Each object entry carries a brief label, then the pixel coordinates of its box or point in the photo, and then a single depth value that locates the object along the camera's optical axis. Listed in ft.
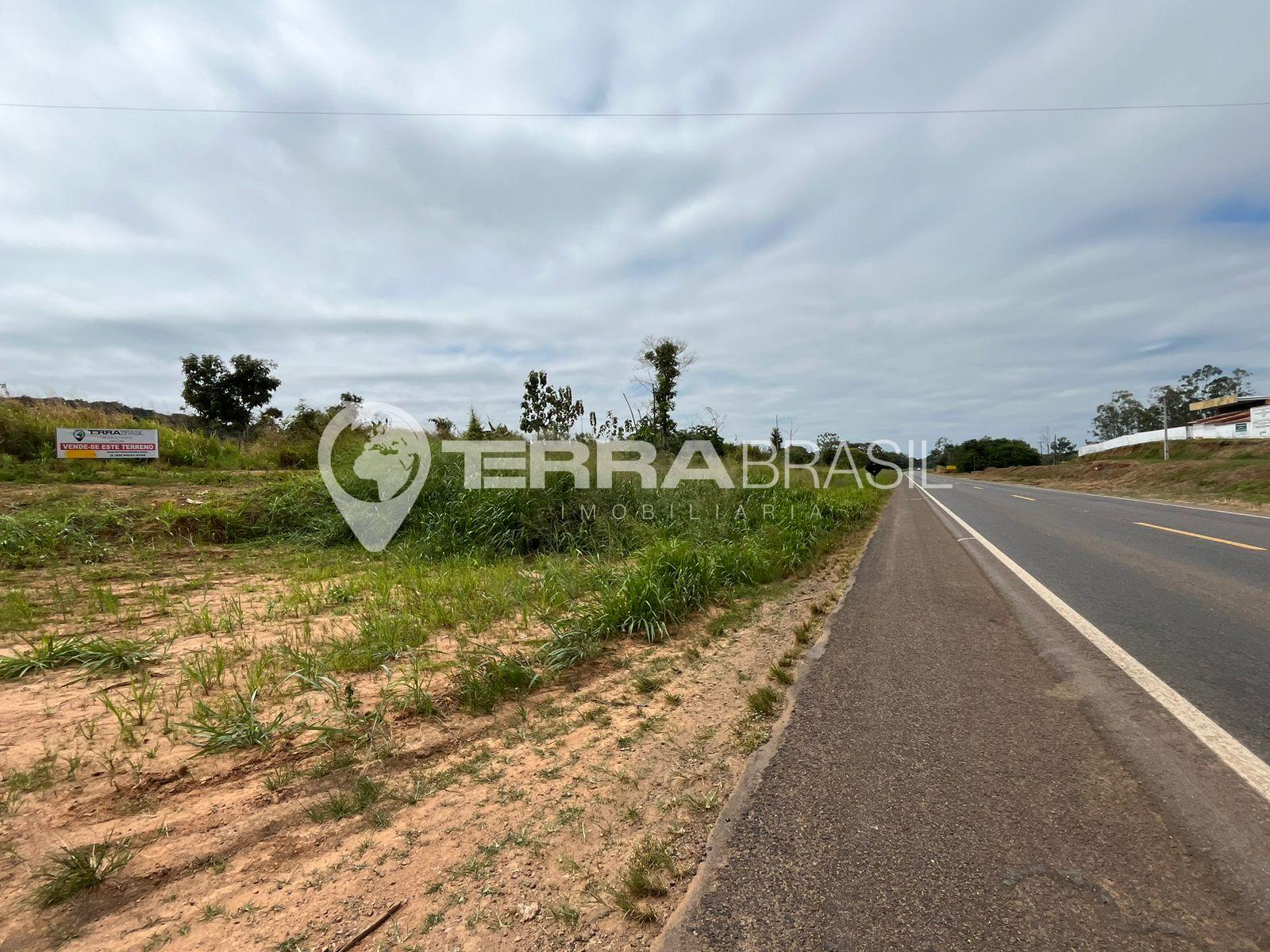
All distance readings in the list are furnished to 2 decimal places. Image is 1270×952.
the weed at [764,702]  10.15
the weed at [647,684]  11.62
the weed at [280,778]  7.97
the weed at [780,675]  11.60
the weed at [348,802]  7.35
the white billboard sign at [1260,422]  150.61
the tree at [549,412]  37.52
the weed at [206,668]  11.14
